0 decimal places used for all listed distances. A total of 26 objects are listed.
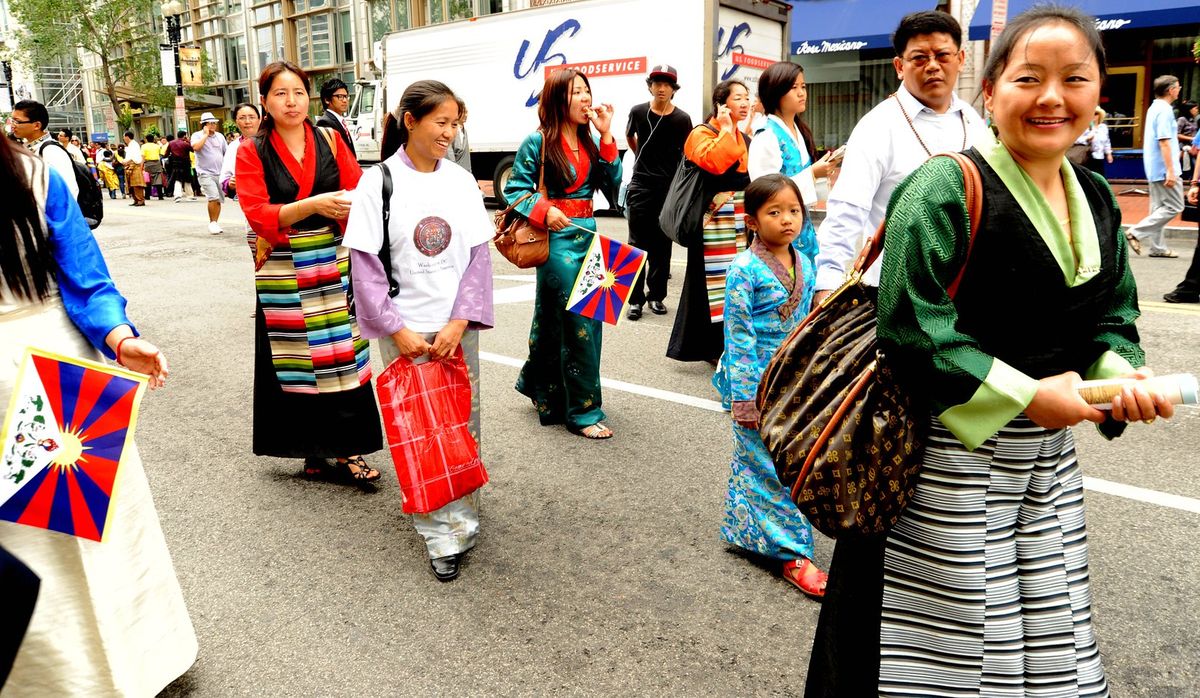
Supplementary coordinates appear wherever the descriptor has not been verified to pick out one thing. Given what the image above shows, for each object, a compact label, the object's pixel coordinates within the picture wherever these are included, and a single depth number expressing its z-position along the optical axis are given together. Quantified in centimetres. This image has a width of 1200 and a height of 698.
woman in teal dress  461
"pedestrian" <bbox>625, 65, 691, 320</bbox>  672
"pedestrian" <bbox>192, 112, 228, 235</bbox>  1532
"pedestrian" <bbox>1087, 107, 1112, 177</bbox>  1519
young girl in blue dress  326
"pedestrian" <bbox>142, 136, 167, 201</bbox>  2684
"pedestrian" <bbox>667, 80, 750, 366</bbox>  530
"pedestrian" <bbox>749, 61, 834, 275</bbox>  473
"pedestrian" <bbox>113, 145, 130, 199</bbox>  2800
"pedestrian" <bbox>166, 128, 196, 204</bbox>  2552
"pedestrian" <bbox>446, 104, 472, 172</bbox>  862
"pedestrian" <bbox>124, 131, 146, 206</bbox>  2333
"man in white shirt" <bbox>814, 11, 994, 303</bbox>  324
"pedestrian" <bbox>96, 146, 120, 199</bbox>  2741
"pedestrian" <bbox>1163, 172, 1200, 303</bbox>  742
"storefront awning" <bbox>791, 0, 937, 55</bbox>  1825
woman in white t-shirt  326
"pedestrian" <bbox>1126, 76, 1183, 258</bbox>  941
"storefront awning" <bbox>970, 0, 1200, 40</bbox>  1562
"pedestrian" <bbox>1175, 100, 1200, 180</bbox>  1413
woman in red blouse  399
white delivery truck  1481
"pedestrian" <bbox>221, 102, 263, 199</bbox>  921
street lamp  2720
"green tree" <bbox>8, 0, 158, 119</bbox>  4160
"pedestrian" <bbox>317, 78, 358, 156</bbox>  755
